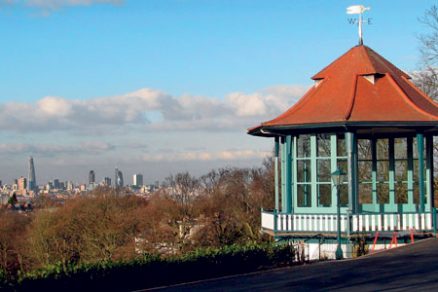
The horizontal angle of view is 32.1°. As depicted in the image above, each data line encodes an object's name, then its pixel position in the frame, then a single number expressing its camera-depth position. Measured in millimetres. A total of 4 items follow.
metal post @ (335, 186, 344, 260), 21016
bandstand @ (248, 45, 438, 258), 22125
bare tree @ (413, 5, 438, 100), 37875
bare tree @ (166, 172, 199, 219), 55062
